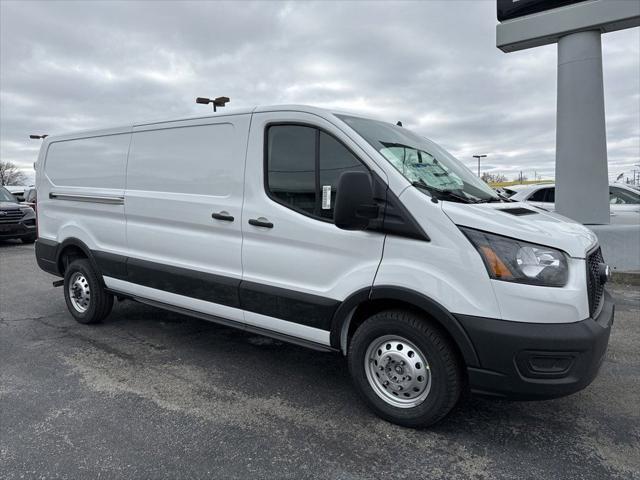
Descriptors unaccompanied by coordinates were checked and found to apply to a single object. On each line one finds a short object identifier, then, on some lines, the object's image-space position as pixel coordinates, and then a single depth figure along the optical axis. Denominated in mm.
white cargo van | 2703
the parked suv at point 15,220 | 12758
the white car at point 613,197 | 10204
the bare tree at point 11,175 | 75125
